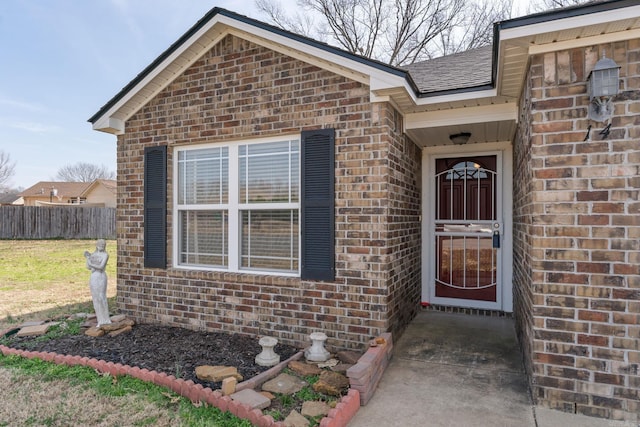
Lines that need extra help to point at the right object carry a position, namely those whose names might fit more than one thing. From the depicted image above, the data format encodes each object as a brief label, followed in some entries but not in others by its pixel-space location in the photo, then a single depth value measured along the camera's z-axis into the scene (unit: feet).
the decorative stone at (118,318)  17.18
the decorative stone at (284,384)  10.39
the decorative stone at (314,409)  9.01
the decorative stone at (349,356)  12.02
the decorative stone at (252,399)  9.36
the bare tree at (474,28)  44.57
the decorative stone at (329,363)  12.07
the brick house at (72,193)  127.34
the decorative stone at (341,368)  11.41
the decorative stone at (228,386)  9.86
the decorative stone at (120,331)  15.68
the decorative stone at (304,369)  11.47
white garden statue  15.94
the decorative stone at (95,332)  15.43
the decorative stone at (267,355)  12.23
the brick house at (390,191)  9.00
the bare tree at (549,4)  37.73
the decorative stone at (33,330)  15.87
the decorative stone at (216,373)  10.98
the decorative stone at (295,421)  8.46
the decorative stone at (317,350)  12.40
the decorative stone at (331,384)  10.09
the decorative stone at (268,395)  9.94
